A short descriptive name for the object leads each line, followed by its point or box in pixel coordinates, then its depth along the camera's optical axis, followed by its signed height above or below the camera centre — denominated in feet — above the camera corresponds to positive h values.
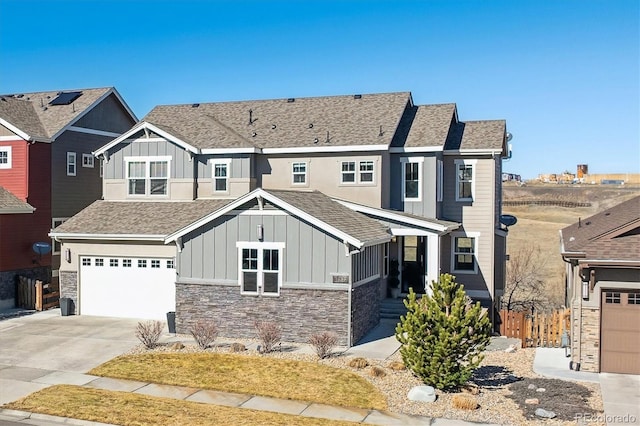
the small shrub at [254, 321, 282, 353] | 64.39 -13.23
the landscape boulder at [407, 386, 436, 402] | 50.88 -15.02
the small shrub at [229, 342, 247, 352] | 65.60 -14.62
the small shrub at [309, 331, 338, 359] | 62.75 -13.59
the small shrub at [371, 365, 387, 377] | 57.16 -14.89
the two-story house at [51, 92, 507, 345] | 70.59 -0.90
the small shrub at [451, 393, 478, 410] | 48.87 -15.07
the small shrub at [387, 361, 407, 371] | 58.75 -14.73
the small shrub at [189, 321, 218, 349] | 66.74 -13.52
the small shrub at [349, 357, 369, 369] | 59.77 -14.70
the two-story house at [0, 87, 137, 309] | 94.22 +6.06
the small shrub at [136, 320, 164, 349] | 67.05 -13.84
